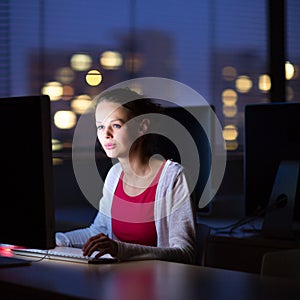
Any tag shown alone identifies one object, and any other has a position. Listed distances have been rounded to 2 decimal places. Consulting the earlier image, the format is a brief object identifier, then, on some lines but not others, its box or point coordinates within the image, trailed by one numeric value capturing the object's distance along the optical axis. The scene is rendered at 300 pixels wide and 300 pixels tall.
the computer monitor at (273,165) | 3.49
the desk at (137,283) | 1.79
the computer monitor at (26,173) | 2.07
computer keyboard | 2.33
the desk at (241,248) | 3.45
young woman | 2.64
